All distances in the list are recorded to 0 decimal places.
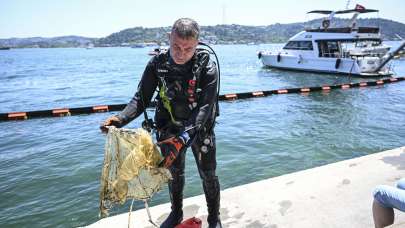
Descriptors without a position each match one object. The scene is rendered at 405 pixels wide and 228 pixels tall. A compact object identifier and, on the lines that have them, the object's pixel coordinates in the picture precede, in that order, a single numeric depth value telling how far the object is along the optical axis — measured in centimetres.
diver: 261
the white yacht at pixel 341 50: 2567
